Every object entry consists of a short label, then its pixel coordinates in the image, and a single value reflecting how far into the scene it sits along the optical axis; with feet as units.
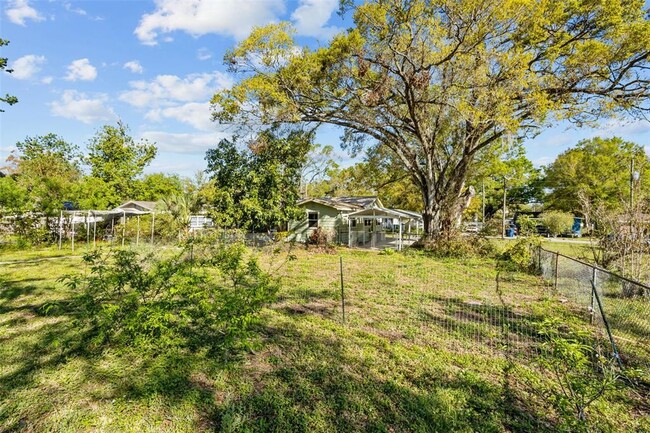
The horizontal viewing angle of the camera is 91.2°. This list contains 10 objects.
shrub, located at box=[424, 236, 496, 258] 45.96
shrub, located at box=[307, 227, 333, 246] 54.03
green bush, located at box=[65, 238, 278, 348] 12.09
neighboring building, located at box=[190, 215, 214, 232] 57.36
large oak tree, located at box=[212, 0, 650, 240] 37.55
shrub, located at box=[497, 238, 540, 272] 35.09
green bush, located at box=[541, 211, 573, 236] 87.56
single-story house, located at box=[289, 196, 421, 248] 60.90
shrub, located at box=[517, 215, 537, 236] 40.49
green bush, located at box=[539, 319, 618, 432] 7.43
